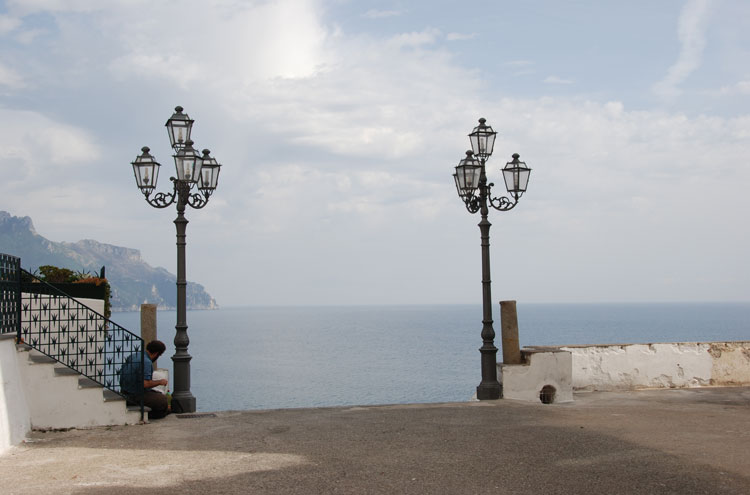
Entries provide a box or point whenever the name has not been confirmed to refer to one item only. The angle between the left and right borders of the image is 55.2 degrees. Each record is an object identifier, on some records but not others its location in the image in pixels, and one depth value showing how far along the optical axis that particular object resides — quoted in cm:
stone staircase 1024
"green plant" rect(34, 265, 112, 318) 1761
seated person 1107
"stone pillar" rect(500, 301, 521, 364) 1319
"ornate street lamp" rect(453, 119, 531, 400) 1313
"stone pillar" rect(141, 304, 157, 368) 1327
